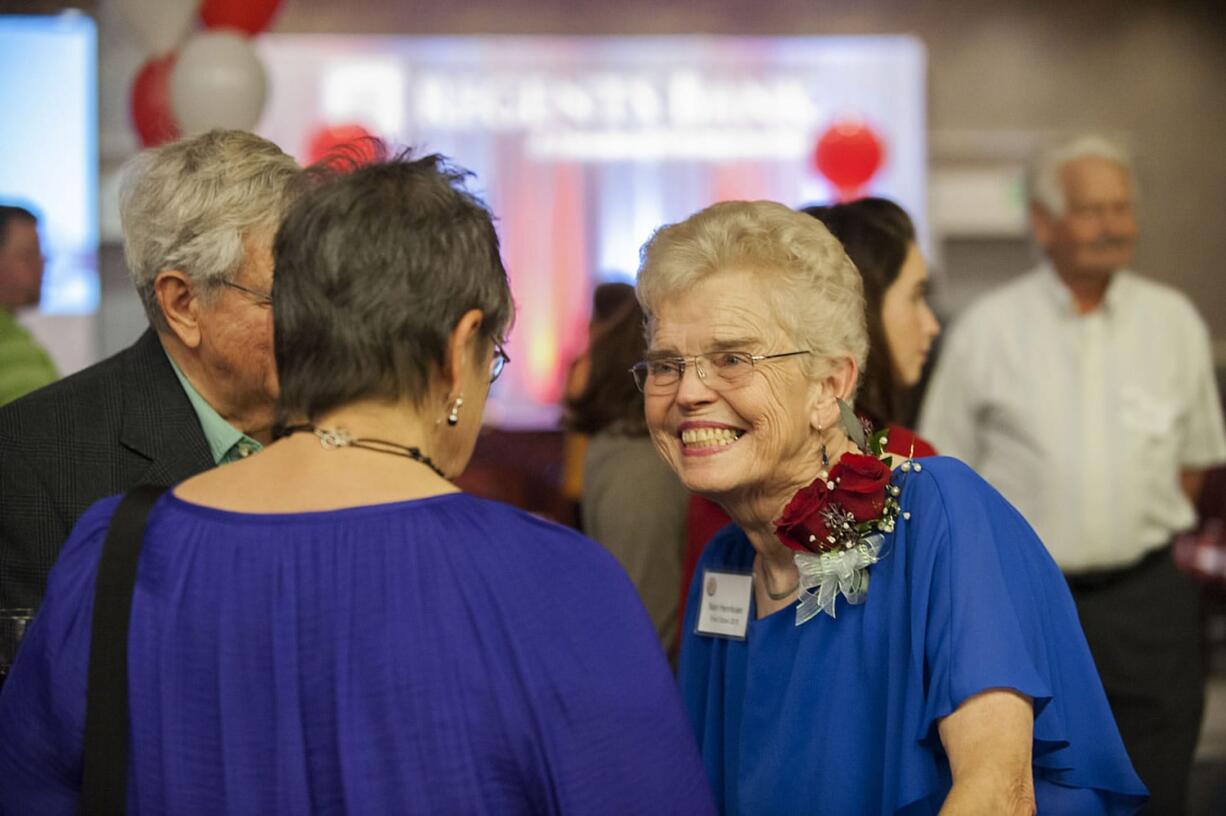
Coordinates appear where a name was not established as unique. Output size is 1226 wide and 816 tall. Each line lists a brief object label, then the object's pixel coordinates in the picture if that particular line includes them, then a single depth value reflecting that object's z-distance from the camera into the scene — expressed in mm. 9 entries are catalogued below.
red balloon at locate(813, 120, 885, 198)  7871
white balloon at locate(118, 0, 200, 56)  4941
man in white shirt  3861
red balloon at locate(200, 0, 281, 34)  4770
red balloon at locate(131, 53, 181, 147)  4871
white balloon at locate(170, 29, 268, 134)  4395
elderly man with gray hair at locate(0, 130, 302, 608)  2039
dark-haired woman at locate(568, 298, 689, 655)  3211
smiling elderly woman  1742
